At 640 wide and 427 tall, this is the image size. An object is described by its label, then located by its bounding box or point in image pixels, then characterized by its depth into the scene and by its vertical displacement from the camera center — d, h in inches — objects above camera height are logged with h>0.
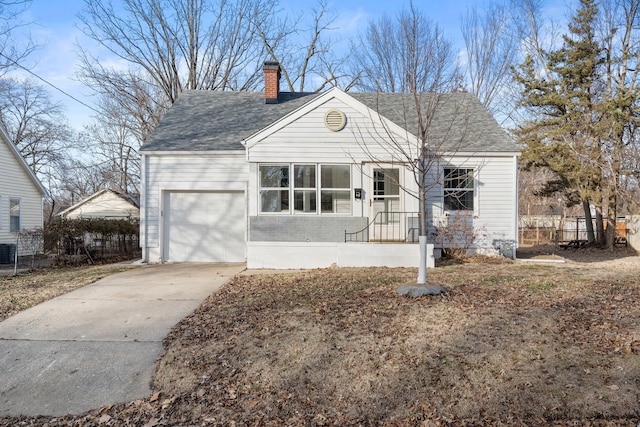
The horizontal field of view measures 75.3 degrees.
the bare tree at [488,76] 978.7 +341.5
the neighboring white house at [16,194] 661.9 +42.6
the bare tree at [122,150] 932.0 +188.6
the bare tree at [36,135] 1194.6 +245.5
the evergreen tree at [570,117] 614.2 +162.4
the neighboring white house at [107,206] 1038.8 +34.4
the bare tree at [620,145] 574.2 +106.0
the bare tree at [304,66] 975.0 +372.8
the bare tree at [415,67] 302.9 +117.9
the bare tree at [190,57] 869.8 +351.2
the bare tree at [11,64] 487.5 +195.5
